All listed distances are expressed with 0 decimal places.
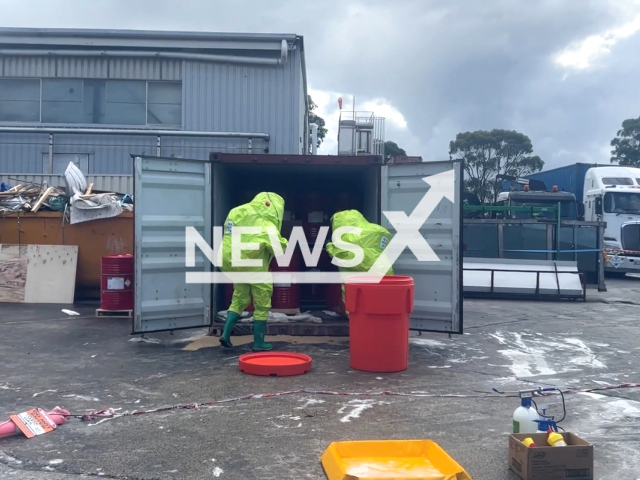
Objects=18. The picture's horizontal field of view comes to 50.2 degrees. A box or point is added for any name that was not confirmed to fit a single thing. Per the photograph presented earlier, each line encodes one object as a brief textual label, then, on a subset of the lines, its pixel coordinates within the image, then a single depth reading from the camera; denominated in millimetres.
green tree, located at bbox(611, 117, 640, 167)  45000
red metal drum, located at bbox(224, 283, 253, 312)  10042
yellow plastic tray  3889
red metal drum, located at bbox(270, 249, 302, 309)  10094
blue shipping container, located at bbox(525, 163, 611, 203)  23730
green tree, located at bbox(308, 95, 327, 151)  39838
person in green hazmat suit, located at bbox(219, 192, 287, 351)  7664
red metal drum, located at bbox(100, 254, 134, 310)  10672
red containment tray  6734
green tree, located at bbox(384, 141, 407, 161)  41562
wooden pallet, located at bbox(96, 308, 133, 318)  10824
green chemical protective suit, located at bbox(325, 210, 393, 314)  8016
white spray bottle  4613
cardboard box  4035
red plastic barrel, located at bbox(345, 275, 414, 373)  6953
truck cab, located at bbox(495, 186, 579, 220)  21344
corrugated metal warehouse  16672
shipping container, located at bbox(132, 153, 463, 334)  8250
